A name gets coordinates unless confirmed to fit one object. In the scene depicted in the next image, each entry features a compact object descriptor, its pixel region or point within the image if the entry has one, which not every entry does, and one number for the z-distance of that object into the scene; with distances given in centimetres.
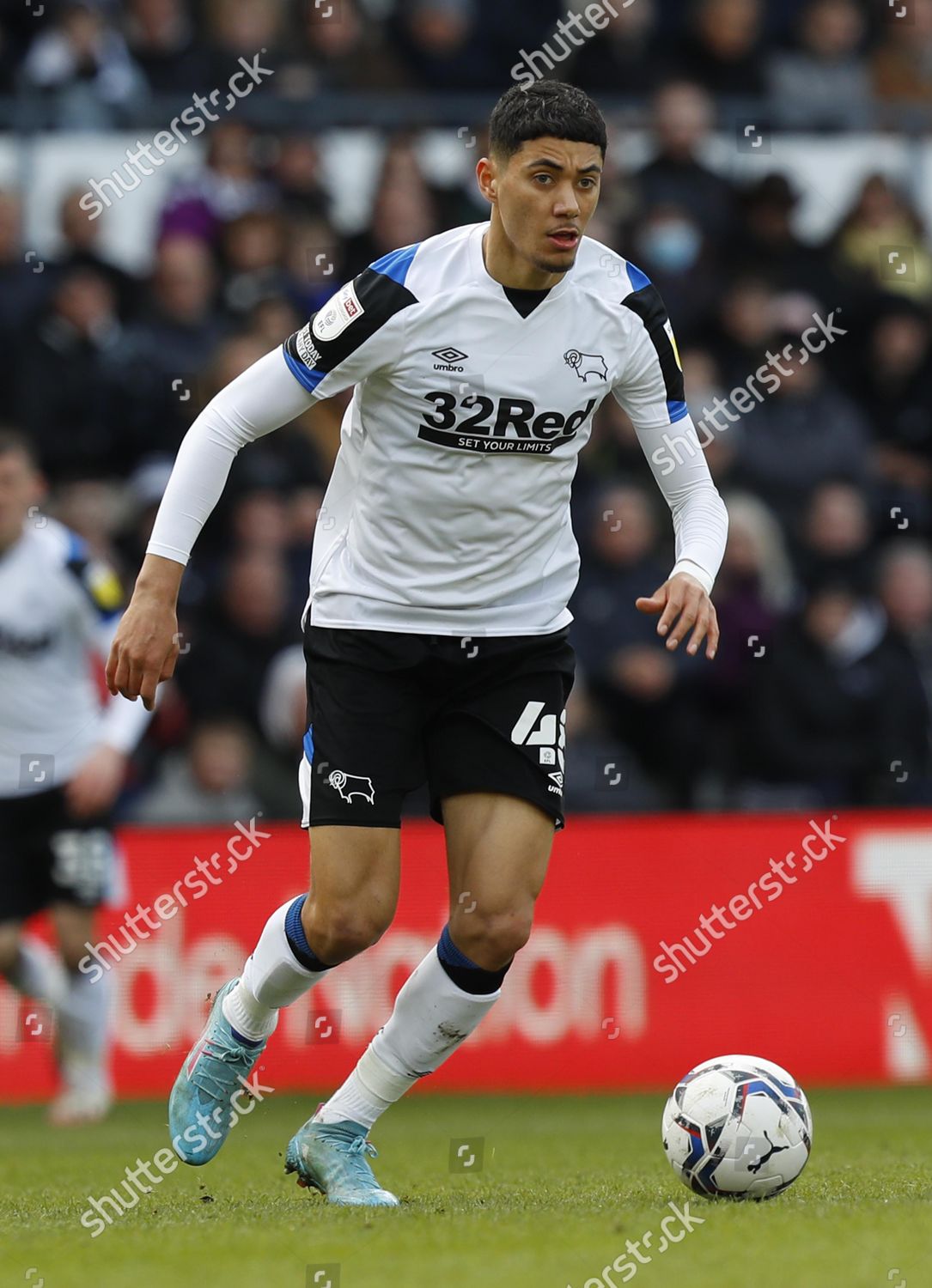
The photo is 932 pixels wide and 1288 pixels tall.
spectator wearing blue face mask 2255
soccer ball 982
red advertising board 1722
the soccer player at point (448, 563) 984
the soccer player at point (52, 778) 1603
